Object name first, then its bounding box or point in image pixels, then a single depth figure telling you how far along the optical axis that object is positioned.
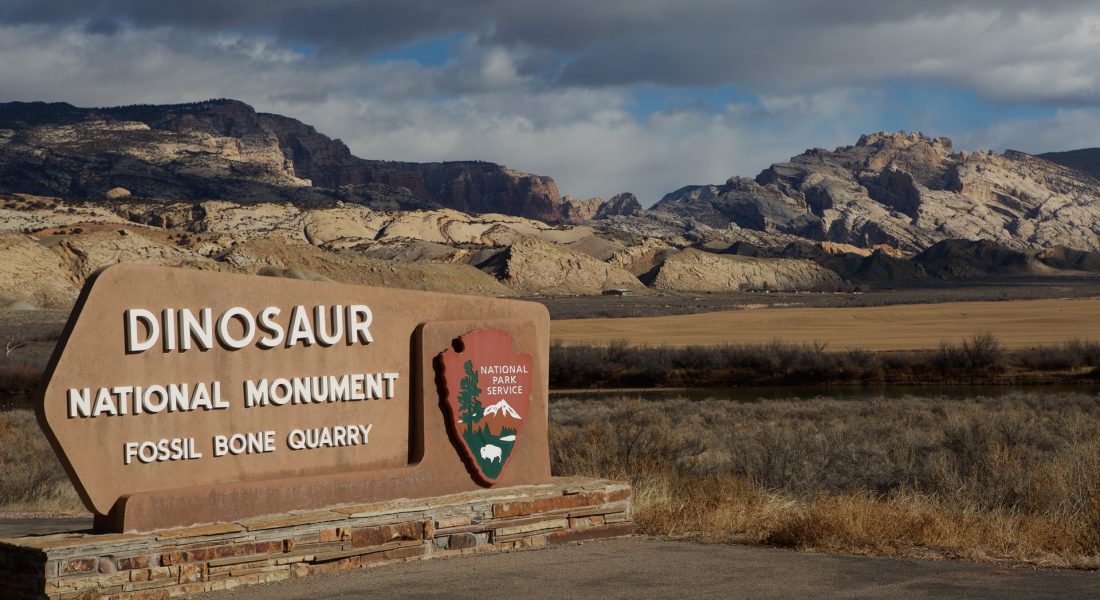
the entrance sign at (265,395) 8.98
